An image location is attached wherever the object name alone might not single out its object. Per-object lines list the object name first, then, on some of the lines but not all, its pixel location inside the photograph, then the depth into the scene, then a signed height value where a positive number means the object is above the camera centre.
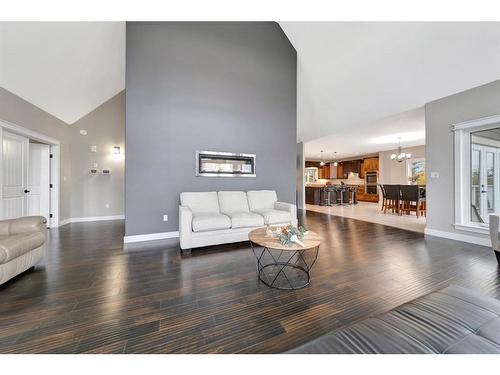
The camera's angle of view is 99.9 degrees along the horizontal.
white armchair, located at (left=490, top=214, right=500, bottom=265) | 2.57 -0.56
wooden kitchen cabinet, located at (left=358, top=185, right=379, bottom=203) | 10.70 -0.45
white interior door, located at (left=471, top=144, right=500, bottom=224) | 3.74 +0.08
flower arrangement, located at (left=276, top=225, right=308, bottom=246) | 2.04 -0.48
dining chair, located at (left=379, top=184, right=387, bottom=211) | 7.25 -0.34
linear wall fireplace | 4.16 +0.49
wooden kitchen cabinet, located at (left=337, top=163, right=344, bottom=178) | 12.57 +1.06
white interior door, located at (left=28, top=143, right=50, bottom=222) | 4.51 +0.24
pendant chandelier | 7.65 +1.23
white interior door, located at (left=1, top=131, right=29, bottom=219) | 3.43 +0.23
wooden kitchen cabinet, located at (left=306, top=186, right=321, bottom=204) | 9.48 -0.33
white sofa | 3.08 -0.44
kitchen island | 9.48 -0.38
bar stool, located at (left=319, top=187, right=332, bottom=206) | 9.34 -0.41
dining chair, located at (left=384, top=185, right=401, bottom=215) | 6.75 -0.27
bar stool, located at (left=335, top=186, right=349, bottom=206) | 9.64 -0.34
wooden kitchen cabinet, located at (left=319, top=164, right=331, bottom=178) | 13.18 +1.06
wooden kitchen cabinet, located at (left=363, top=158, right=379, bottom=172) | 10.47 +1.19
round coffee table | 2.06 -0.95
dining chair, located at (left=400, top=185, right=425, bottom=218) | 6.23 -0.34
